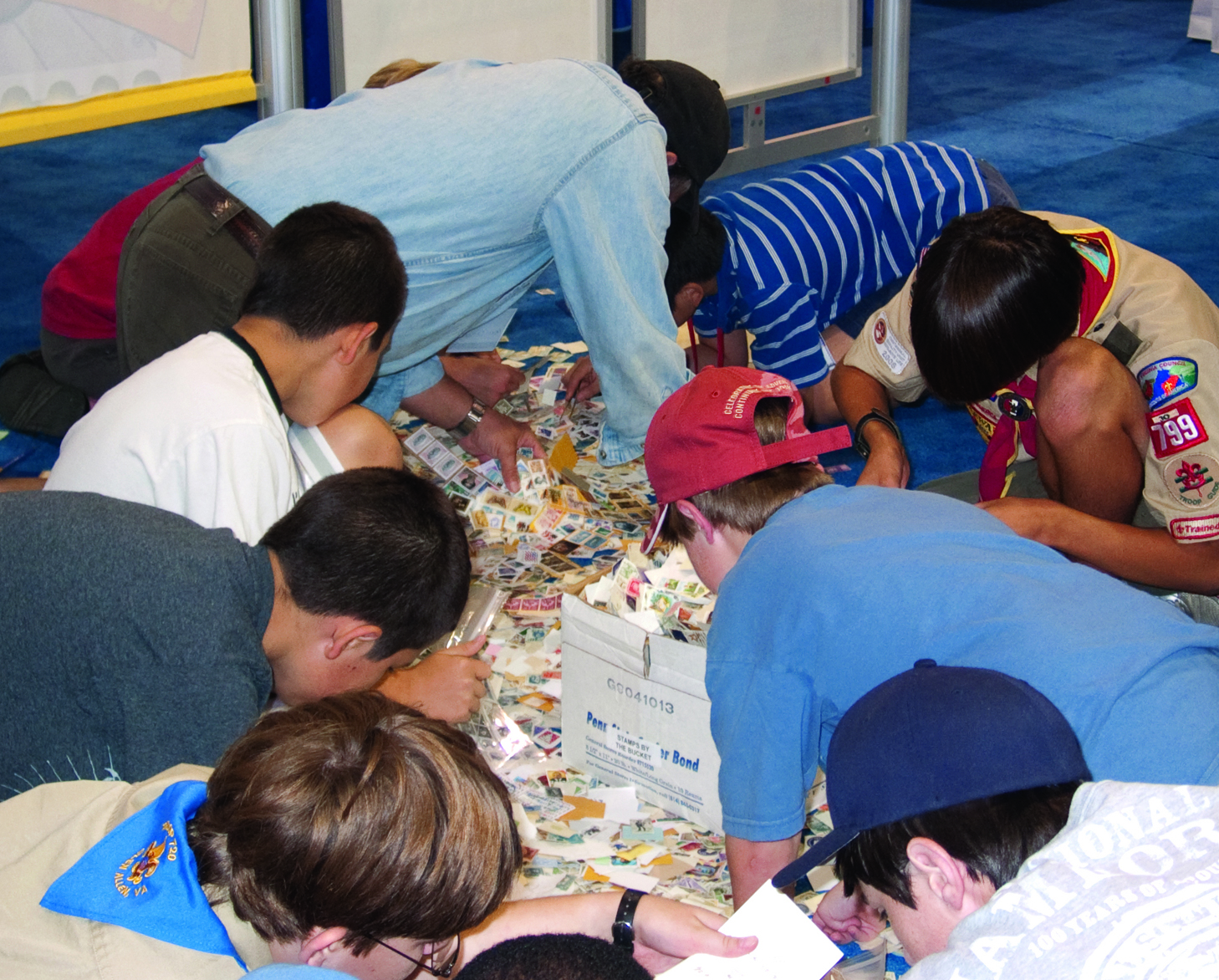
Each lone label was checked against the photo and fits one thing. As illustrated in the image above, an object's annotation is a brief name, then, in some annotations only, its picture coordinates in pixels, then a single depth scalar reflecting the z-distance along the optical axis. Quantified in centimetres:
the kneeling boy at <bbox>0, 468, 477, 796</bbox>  140
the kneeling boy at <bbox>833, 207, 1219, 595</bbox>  190
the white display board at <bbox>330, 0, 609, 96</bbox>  395
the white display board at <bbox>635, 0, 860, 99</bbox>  477
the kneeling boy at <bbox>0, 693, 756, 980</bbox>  105
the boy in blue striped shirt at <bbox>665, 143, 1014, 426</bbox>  304
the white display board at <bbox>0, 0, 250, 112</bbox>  332
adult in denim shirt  222
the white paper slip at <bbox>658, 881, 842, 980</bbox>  119
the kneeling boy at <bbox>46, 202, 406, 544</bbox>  176
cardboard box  178
